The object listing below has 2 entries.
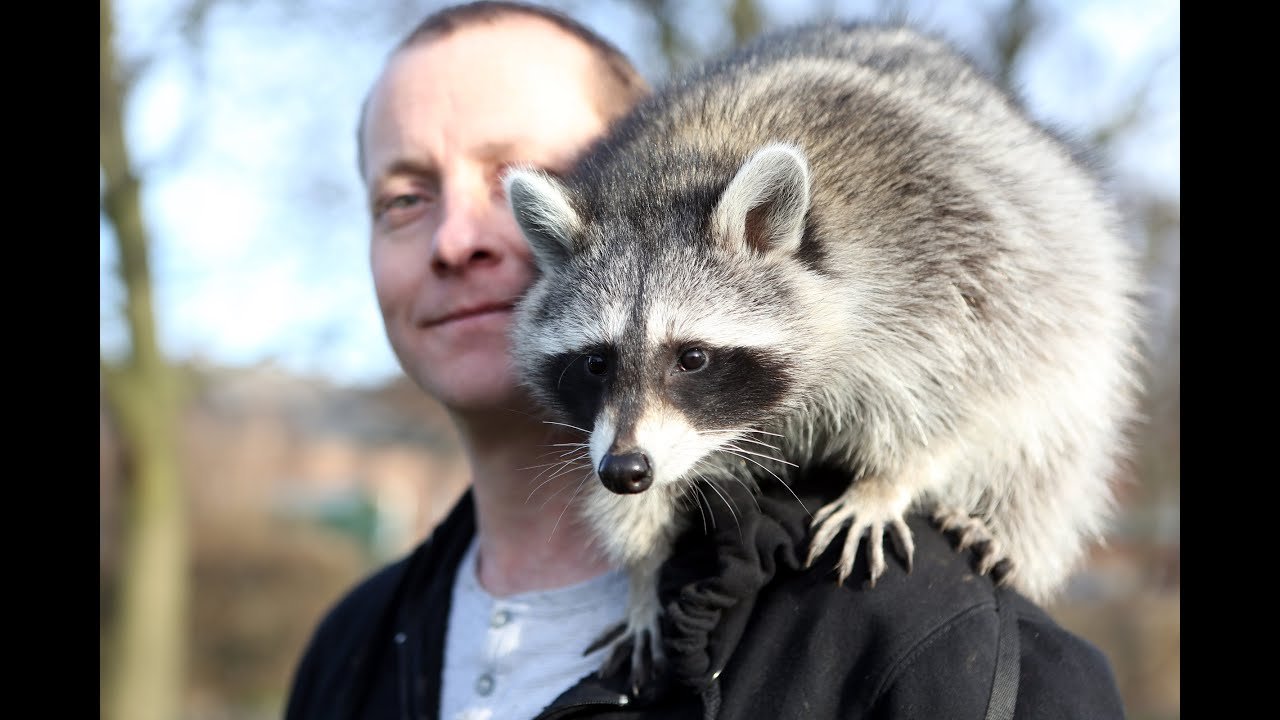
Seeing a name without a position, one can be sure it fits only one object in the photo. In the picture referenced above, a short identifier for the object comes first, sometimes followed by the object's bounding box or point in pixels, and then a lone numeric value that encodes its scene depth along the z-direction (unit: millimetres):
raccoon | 2119
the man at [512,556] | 1783
